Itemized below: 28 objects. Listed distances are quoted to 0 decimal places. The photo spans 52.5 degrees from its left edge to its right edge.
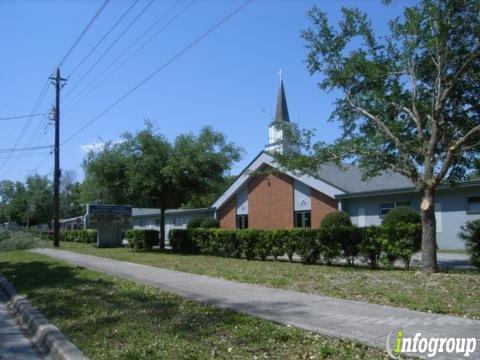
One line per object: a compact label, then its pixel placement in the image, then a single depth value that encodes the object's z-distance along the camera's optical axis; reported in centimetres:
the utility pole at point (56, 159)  3167
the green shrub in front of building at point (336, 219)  2492
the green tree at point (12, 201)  8925
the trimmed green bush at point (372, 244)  1465
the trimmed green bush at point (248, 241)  1942
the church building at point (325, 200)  2389
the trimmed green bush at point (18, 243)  3048
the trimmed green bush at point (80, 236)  4141
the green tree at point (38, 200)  7875
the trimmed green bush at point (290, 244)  1747
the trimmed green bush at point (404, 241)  1415
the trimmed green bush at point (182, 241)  2386
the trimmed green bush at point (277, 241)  1800
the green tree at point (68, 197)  8900
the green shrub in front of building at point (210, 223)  3506
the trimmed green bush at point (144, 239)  2862
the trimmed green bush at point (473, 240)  1327
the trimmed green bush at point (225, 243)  2034
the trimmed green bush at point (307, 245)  1661
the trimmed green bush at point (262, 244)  1870
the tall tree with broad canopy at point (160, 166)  2409
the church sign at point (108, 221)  3381
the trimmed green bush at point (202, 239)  2223
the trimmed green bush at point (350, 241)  1534
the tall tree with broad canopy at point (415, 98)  1288
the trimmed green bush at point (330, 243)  1582
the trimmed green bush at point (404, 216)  2133
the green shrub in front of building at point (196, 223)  3670
